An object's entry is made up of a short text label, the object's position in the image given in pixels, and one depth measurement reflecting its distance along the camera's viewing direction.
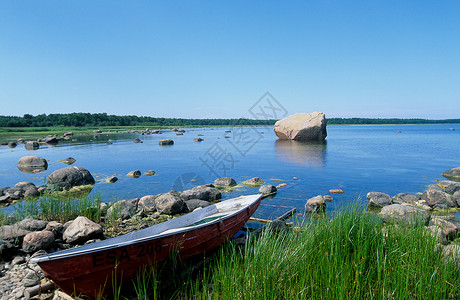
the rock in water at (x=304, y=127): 53.50
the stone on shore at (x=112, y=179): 21.22
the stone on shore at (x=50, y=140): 56.34
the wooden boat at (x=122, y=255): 5.55
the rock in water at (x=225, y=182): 19.17
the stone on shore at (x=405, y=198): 14.63
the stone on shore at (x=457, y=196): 13.82
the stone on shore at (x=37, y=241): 8.30
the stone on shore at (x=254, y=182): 19.58
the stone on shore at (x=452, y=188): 15.74
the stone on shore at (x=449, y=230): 9.39
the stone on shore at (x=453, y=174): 20.73
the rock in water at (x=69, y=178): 18.70
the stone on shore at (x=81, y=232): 8.88
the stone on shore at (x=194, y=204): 13.69
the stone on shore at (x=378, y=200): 14.09
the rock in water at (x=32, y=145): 47.00
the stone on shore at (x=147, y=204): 13.29
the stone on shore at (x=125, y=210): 11.52
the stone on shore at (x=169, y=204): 12.89
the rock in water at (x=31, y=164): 27.24
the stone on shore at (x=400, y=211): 10.60
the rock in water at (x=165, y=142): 53.53
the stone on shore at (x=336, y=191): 16.83
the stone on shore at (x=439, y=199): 13.52
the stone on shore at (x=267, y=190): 16.69
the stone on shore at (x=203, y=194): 15.44
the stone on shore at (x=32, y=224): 9.21
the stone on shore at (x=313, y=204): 12.92
